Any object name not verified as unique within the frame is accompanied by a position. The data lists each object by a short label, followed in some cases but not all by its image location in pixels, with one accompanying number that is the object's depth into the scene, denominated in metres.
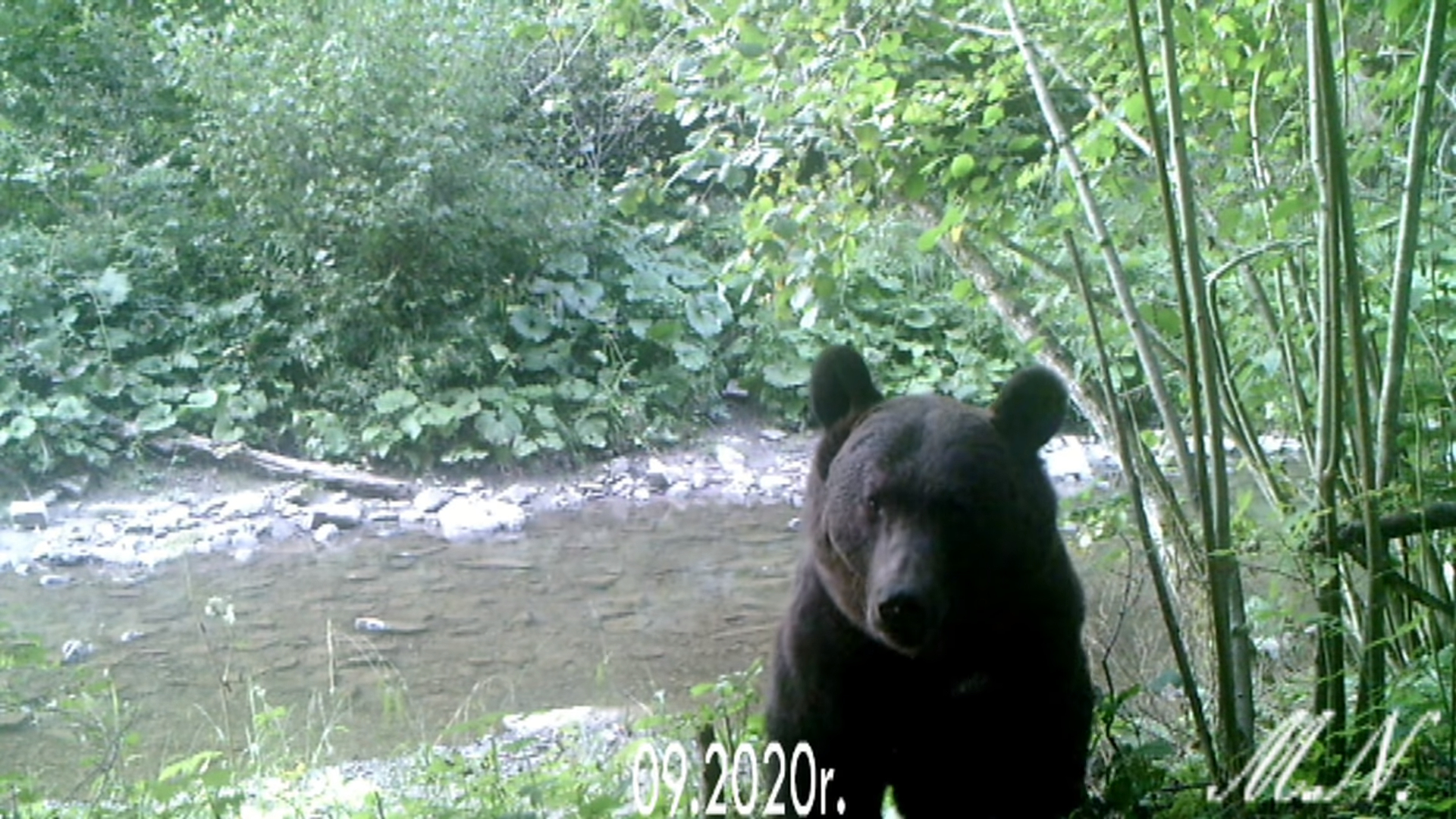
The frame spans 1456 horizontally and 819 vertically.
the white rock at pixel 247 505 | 9.84
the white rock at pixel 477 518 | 9.69
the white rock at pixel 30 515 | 9.33
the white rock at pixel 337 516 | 9.74
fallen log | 10.38
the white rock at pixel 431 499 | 10.09
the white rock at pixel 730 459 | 8.98
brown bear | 2.44
